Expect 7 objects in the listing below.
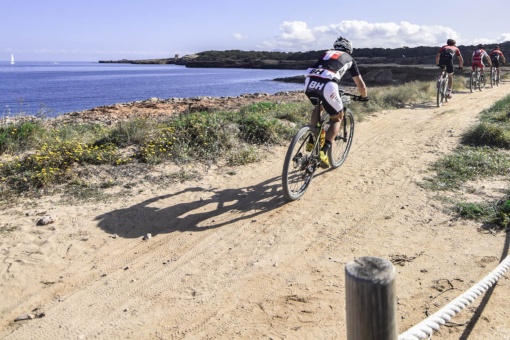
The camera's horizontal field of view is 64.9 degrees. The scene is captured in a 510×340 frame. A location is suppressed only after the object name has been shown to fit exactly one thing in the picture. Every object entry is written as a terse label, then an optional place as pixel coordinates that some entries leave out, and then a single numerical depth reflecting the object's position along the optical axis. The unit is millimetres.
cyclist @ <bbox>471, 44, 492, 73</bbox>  17172
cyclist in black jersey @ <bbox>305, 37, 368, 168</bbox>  5594
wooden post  1771
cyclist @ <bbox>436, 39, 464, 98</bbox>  13719
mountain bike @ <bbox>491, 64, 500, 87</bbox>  19806
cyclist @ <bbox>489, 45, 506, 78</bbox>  19719
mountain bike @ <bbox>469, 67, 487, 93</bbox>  18017
